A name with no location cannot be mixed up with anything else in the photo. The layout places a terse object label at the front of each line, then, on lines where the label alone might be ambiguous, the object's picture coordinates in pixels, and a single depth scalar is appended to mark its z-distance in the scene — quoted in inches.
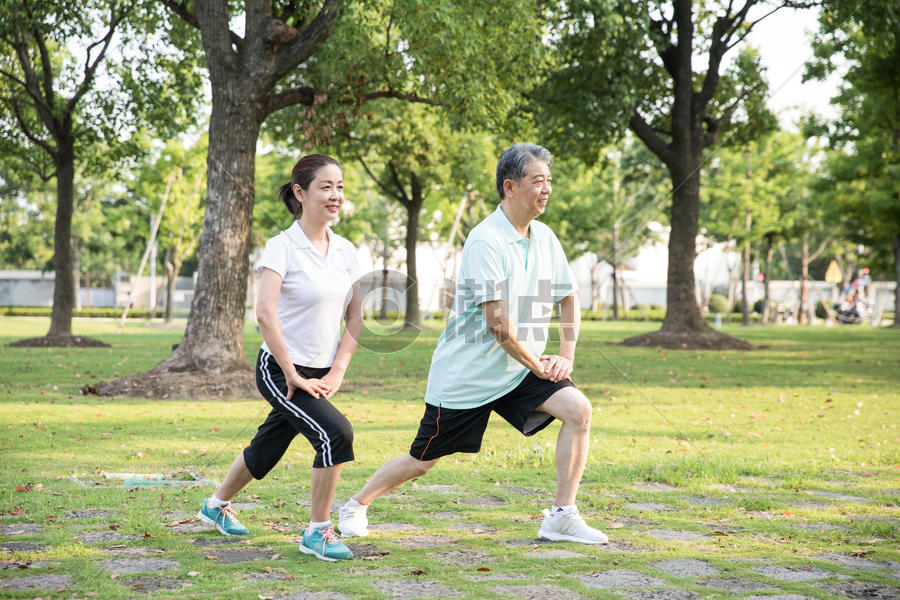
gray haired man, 171.6
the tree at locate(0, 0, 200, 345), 755.4
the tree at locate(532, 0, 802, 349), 741.3
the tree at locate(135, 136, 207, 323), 1332.4
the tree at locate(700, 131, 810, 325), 1577.3
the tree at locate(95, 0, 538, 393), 467.2
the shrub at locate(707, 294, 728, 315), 2169.0
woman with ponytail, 163.0
